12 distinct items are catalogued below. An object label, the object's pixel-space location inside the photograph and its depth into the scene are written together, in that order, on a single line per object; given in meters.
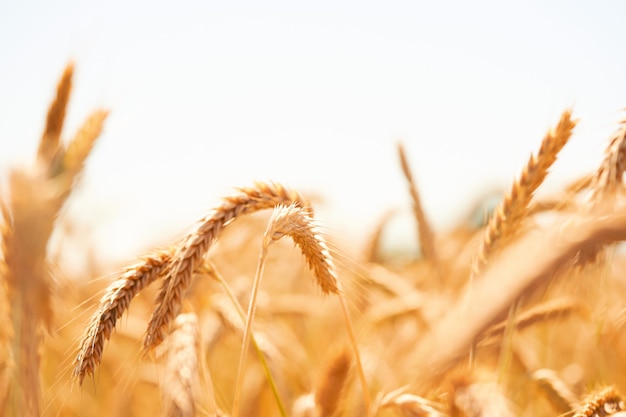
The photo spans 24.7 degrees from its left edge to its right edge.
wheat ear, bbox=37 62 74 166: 0.74
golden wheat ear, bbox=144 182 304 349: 0.62
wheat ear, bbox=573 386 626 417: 0.64
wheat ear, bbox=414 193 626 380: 0.54
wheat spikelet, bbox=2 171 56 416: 0.57
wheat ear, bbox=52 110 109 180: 0.75
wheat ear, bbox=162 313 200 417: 0.59
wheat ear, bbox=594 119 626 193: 0.64
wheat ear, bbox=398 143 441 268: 0.85
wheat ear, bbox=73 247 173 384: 0.61
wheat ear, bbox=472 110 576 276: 0.70
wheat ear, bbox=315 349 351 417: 0.66
